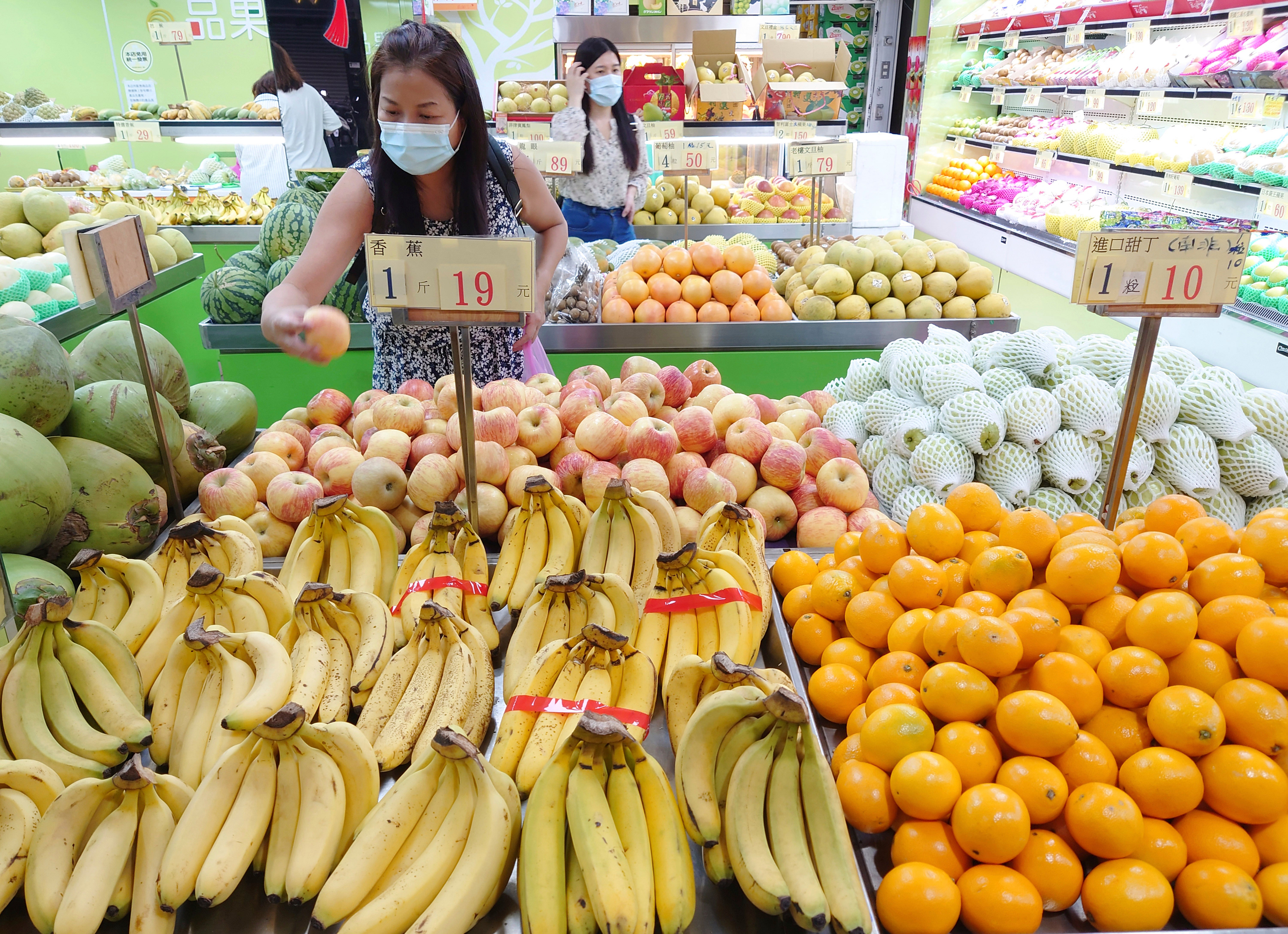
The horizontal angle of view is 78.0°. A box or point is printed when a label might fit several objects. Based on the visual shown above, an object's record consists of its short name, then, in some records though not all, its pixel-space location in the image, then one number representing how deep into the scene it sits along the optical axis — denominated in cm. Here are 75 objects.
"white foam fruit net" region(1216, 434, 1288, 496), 190
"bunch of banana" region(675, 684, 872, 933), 93
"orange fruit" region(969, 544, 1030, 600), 128
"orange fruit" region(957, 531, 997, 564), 141
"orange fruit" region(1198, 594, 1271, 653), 112
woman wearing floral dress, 203
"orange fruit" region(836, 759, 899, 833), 107
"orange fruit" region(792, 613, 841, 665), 141
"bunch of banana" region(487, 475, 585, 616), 151
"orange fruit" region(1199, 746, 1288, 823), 99
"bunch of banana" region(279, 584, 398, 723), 120
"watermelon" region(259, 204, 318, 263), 377
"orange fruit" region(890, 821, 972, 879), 101
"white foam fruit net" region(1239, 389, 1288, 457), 194
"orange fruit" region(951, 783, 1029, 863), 97
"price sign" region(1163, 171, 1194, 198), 499
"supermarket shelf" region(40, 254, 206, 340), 304
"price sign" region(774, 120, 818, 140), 512
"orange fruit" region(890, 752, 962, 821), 102
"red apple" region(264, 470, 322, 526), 181
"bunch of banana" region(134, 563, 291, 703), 131
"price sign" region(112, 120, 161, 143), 624
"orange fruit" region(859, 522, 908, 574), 140
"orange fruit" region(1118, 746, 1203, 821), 101
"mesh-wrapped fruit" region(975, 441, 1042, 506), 194
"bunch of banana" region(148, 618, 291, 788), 112
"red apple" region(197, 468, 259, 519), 183
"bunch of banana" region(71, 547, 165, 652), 136
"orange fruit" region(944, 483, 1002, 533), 147
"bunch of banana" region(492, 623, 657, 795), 111
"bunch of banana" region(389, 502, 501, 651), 142
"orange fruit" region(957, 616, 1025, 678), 110
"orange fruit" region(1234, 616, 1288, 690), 105
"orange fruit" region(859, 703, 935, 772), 108
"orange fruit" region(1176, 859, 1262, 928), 95
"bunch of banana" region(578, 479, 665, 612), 151
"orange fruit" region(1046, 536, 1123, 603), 120
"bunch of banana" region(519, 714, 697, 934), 88
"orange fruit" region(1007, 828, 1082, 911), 99
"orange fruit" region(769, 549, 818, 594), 159
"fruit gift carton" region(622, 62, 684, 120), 655
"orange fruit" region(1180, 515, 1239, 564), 126
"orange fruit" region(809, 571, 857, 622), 140
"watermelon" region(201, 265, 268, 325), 343
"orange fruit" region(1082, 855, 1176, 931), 95
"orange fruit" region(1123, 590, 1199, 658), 111
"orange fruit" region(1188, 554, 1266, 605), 116
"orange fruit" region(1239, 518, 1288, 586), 120
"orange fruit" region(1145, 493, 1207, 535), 134
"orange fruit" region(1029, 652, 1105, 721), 110
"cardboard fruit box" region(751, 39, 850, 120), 639
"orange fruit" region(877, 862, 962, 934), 95
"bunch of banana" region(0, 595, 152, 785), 111
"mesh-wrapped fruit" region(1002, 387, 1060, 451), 190
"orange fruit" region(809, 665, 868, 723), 127
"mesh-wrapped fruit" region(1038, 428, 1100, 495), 192
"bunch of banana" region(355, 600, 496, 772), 116
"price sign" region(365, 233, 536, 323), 130
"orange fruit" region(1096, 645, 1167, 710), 110
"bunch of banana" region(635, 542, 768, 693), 129
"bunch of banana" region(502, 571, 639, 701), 128
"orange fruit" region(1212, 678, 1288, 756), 103
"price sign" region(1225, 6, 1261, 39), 445
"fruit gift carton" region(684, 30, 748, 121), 633
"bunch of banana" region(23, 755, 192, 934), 92
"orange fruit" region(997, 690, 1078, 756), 104
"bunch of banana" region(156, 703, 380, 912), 94
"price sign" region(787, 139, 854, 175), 383
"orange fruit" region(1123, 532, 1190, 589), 121
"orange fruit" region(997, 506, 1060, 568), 133
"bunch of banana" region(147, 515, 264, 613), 147
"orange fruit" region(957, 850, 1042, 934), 95
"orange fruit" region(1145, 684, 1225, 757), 103
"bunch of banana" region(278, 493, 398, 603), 150
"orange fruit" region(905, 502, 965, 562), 137
